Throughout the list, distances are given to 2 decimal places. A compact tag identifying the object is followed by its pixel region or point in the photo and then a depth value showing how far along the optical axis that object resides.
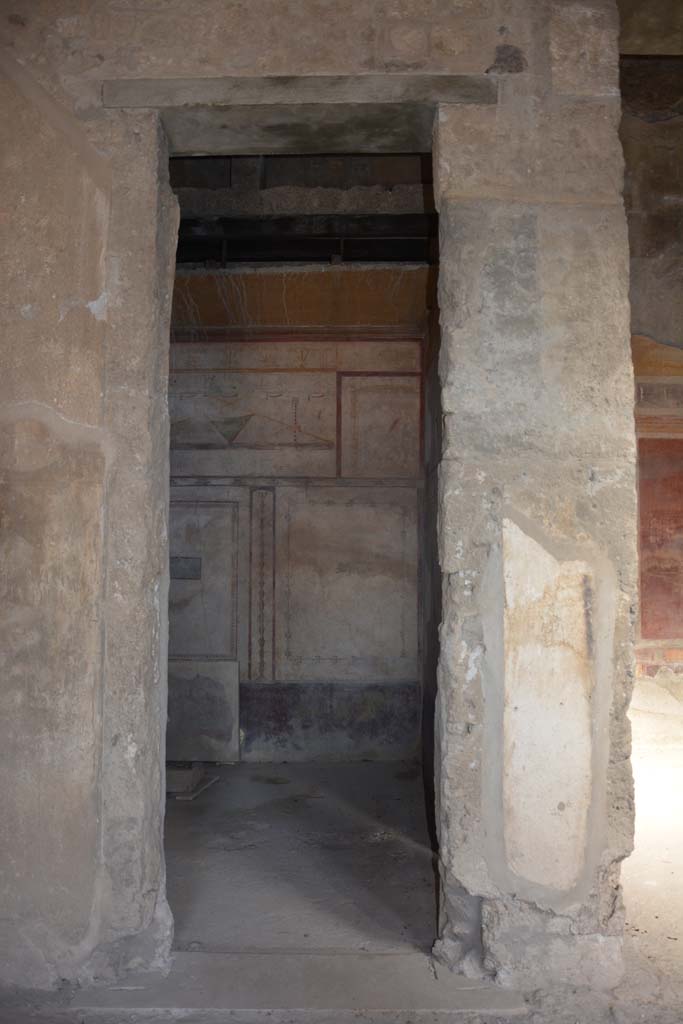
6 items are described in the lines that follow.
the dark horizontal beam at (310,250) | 4.60
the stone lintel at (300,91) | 2.33
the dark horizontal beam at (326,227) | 4.41
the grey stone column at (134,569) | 2.28
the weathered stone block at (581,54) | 2.33
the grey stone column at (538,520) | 2.22
